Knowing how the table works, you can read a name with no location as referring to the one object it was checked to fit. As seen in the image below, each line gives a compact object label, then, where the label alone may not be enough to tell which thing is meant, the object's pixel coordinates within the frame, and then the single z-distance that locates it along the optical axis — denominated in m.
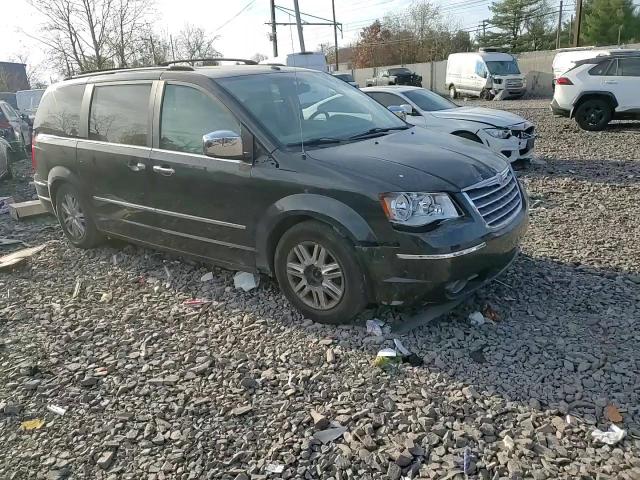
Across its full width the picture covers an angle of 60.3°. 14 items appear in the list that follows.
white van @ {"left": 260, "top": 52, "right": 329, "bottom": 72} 21.67
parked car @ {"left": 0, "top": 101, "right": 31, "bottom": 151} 14.24
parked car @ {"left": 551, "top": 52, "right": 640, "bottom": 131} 13.12
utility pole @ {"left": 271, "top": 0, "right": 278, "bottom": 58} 31.20
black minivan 3.61
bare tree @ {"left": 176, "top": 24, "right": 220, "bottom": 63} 43.75
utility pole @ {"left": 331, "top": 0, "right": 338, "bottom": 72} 48.83
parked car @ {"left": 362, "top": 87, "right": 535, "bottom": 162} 8.91
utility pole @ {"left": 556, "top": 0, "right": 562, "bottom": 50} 50.29
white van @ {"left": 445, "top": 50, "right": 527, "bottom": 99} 27.28
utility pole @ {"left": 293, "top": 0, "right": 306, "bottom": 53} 26.31
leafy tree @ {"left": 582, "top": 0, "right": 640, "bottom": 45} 47.00
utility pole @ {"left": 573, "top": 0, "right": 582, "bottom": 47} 29.28
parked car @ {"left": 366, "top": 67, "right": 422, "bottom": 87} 35.17
